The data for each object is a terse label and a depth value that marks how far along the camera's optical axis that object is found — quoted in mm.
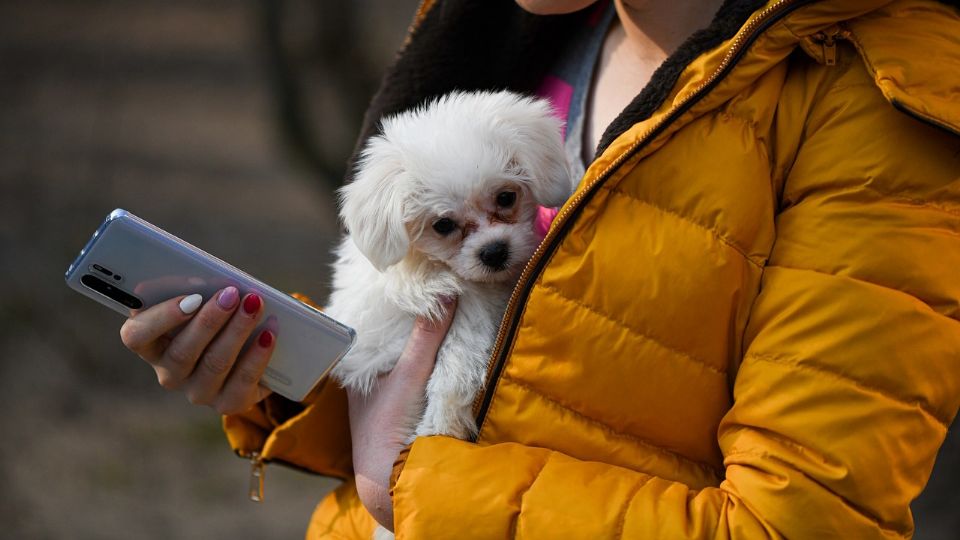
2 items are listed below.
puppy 2152
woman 1998
